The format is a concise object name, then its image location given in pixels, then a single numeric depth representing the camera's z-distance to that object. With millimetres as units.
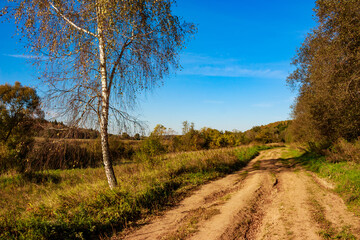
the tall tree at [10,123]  17766
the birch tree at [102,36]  6277
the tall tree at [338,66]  9383
